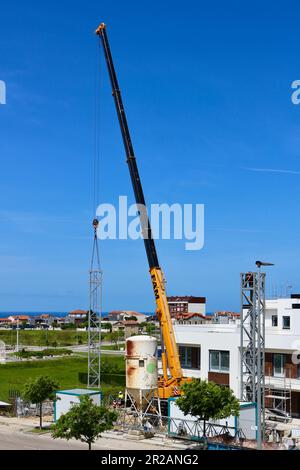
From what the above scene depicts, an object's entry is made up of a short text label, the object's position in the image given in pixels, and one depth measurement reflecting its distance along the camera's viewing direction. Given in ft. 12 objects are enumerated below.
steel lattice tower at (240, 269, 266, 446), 119.03
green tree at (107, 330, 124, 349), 435.94
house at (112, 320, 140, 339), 459.24
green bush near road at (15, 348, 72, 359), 306.62
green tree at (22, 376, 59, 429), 123.24
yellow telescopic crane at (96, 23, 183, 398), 127.34
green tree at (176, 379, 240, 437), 101.40
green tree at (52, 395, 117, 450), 91.20
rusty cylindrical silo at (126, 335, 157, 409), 124.36
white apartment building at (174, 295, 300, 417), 137.90
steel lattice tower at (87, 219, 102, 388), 150.00
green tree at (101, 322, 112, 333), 566.11
